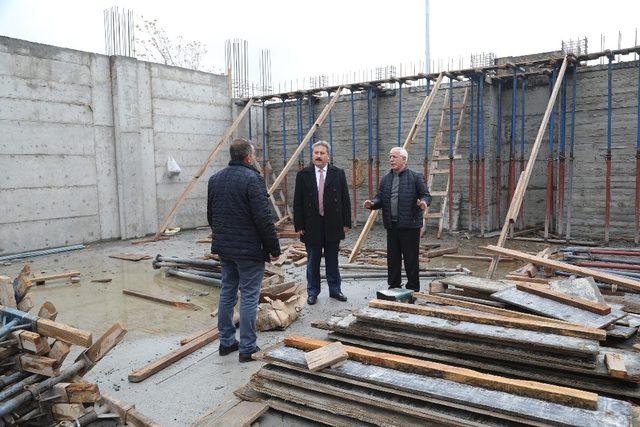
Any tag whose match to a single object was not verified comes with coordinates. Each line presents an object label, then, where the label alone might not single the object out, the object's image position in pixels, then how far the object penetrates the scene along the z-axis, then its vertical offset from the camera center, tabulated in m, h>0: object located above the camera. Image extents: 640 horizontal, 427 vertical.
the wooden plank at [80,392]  2.64 -1.12
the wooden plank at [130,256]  7.94 -1.25
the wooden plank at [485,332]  2.71 -0.97
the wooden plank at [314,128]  9.34 +0.93
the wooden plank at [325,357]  2.80 -1.04
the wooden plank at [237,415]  2.70 -1.33
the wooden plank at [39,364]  2.73 -1.02
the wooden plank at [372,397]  2.34 -1.16
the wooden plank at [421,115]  6.68 +0.98
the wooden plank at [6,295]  3.26 -0.74
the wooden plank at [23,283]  3.38 -0.70
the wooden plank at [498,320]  2.91 -0.94
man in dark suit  5.05 -0.38
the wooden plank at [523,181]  5.58 -0.14
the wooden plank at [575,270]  4.37 -0.95
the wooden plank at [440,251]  7.62 -1.22
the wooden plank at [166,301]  5.23 -1.33
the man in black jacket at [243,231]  3.55 -0.39
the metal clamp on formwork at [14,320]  2.81 -0.81
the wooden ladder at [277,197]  11.76 -0.52
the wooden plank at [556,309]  3.27 -0.98
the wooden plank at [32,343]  2.74 -0.90
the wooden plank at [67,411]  2.65 -1.23
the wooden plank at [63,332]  2.68 -0.84
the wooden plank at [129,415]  2.71 -1.30
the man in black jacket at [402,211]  4.88 -0.37
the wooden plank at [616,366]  2.51 -1.01
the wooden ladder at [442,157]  9.27 +0.27
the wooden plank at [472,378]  2.29 -1.05
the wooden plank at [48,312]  3.09 -0.81
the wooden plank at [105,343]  2.75 -0.91
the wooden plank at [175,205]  9.98 -0.56
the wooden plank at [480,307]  3.37 -1.02
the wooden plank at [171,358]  3.46 -1.34
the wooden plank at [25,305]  3.34 -0.83
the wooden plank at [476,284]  4.08 -0.95
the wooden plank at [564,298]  3.38 -0.93
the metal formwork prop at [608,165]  7.95 +0.06
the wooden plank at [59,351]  2.77 -0.95
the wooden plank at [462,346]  2.71 -1.05
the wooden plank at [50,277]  6.32 -1.25
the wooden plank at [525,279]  4.77 -1.06
